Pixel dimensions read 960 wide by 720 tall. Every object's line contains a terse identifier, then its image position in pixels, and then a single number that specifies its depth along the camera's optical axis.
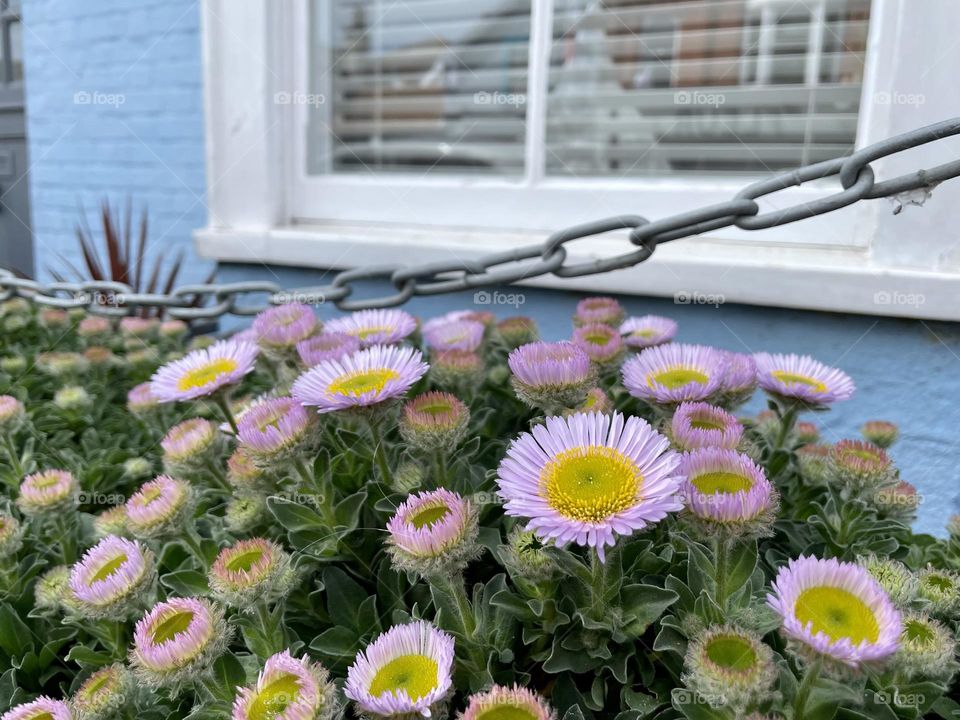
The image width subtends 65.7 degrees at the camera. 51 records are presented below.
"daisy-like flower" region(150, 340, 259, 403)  0.27
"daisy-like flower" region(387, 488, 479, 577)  0.17
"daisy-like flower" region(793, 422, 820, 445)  0.31
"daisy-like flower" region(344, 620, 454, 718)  0.16
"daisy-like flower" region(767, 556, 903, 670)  0.14
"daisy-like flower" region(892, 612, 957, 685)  0.17
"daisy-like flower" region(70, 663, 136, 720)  0.19
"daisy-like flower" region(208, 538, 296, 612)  0.19
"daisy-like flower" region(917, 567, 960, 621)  0.20
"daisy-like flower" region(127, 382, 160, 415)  0.36
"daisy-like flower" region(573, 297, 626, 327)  0.33
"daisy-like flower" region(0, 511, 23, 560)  0.25
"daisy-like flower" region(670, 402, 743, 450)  0.20
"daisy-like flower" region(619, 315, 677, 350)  0.30
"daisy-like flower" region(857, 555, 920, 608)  0.19
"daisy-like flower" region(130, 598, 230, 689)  0.18
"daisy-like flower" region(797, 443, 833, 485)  0.25
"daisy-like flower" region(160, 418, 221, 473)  0.26
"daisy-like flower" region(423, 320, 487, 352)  0.31
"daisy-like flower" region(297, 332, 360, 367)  0.25
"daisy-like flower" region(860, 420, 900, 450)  0.31
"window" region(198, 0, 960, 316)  0.58
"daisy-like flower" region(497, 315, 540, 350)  0.33
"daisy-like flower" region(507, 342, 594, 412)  0.21
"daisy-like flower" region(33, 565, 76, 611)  0.25
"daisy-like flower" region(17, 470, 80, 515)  0.27
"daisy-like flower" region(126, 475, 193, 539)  0.23
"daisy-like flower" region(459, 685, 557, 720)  0.16
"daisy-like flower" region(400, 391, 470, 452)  0.21
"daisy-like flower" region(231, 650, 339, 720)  0.16
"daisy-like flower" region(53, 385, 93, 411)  0.40
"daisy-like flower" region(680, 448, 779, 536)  0.17
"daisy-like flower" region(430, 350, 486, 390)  0.27
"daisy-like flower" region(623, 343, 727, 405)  0.23
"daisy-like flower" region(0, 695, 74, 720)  0.19
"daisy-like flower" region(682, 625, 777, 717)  0.15
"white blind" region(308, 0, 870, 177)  0.64
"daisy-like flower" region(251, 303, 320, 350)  0.28
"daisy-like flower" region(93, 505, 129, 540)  0.26
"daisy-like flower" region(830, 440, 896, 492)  0.22
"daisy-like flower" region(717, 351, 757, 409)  0.25
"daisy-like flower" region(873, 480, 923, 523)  0.25
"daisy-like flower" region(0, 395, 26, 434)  0.33
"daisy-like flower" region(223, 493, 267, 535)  0.24
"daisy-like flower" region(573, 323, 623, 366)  0.27
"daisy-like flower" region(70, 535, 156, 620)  0.21
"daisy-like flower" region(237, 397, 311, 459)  0.21
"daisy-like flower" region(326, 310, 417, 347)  0.28
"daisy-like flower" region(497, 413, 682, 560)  0.16
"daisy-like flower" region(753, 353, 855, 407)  0.26
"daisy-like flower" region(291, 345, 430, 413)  0.21
